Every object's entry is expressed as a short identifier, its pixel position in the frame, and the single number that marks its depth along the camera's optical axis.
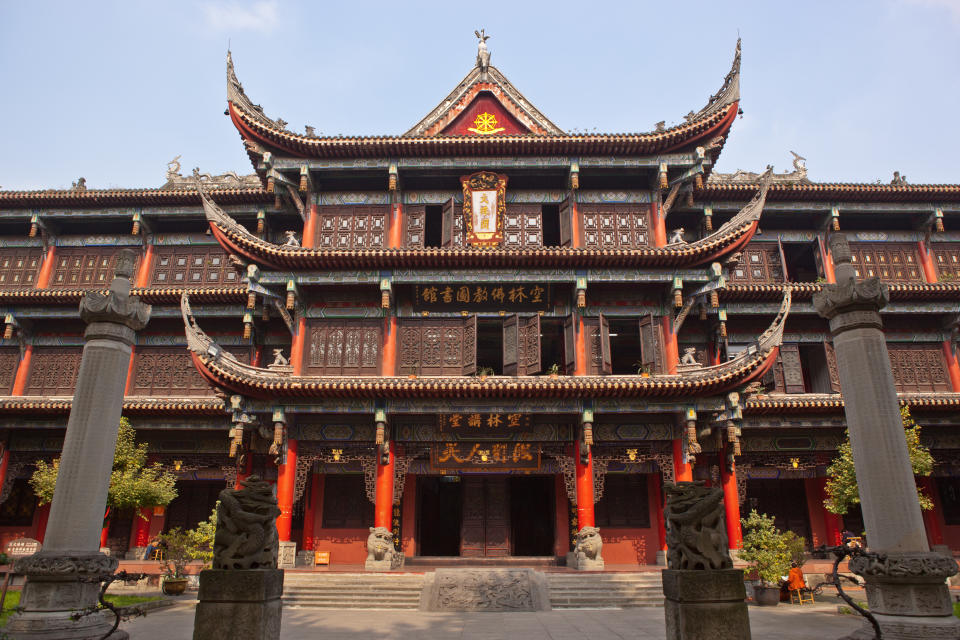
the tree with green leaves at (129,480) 14.77
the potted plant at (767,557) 11.95
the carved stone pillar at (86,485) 6.77
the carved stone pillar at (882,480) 6.44
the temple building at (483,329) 15.89
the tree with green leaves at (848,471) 14.55
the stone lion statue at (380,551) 14.39
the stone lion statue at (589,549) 14.20
